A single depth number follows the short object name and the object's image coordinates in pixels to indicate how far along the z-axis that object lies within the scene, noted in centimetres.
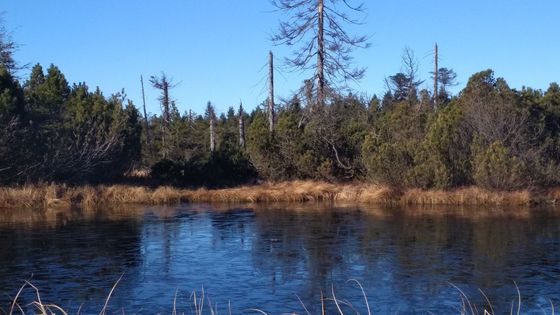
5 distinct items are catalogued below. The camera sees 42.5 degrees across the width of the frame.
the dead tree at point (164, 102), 5147
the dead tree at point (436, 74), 4691
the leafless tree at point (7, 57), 3897
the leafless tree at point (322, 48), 4075
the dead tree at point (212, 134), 5233
